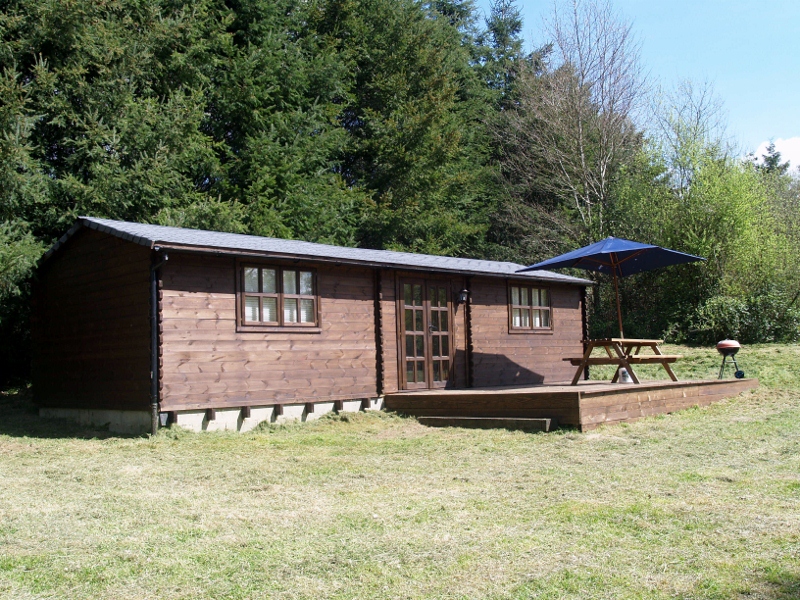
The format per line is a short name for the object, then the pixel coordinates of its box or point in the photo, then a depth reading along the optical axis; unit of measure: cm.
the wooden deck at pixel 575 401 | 936
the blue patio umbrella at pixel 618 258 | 1141
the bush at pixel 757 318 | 1862
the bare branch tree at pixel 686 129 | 2156
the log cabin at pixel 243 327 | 964
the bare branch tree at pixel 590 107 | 2425
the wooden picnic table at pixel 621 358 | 1095
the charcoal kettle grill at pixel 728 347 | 1241
